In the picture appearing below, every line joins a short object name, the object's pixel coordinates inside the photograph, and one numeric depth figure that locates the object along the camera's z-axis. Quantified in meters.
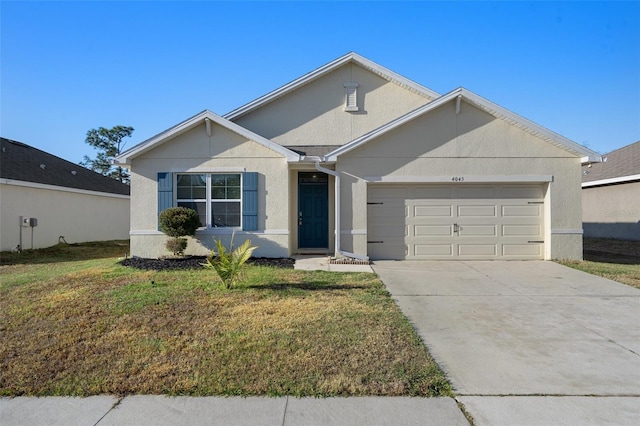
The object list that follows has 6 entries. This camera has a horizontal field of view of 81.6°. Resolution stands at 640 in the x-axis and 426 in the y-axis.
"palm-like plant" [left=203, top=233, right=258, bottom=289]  6.78
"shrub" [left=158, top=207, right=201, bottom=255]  9.77
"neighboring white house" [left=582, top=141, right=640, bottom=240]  15.52
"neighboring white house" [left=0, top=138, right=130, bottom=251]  13.54
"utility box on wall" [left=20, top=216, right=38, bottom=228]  13.80
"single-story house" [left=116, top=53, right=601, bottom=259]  10.47
